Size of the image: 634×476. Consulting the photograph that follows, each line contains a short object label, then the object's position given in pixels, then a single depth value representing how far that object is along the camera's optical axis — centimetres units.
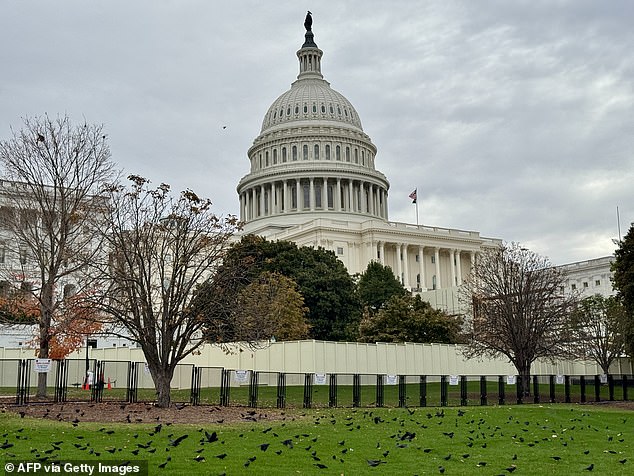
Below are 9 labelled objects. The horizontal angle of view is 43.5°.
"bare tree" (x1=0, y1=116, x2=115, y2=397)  3678
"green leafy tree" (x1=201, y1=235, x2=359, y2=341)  7169
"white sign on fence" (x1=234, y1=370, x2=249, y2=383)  3141
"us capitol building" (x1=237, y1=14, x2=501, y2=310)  12850
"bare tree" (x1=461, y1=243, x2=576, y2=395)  4575
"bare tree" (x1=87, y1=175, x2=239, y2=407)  2928
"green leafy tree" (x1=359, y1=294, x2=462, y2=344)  6425
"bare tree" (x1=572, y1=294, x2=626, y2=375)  5538
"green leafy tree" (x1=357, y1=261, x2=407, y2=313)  8319
